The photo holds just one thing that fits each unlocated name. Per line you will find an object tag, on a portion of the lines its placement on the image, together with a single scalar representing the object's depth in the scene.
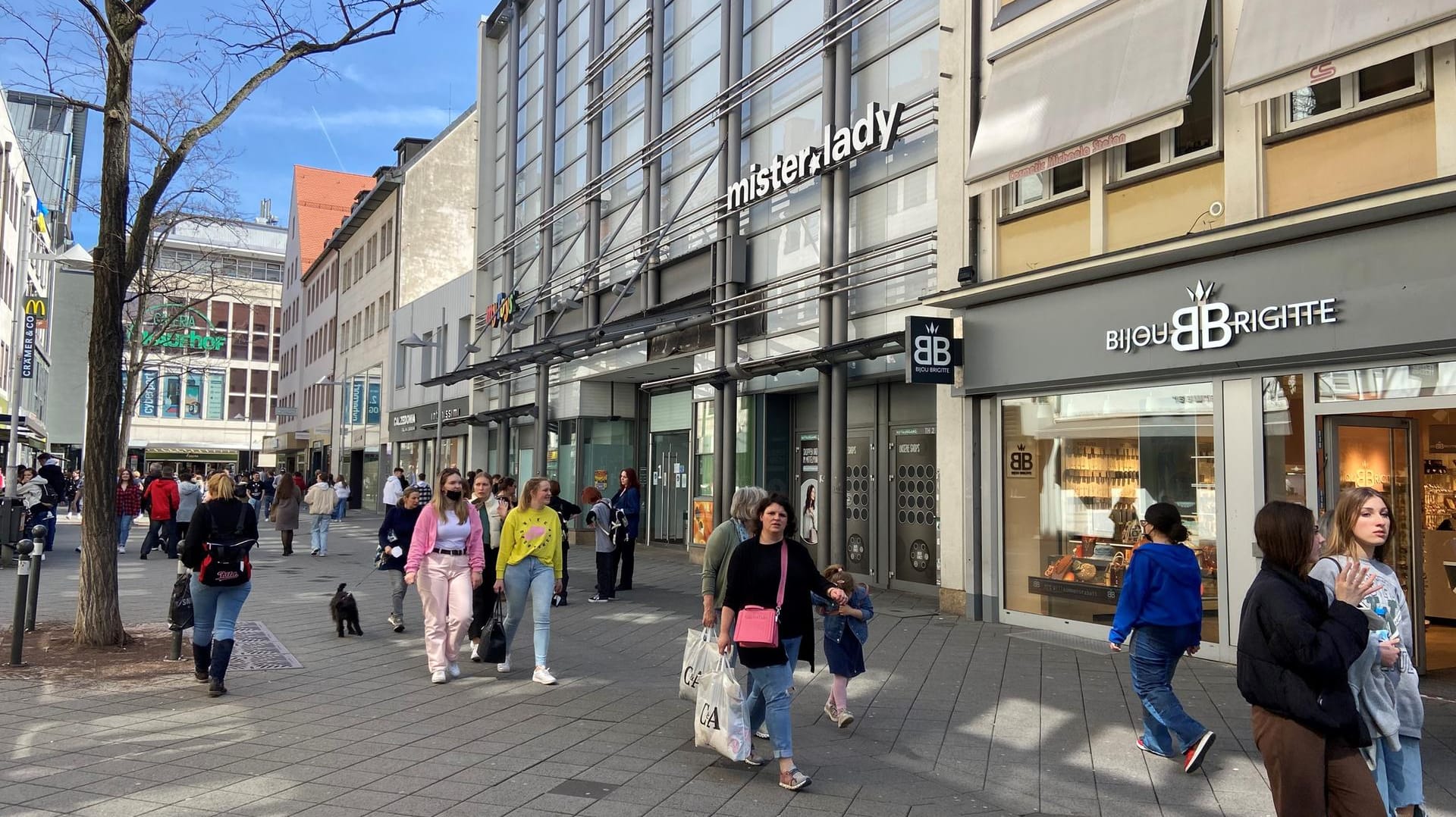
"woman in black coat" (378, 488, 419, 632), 10.98
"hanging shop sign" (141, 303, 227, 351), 29.64
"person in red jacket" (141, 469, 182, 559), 20.06
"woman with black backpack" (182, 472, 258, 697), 7.77
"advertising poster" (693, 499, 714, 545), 19.48
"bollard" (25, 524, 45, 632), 9.92
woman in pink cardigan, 8.59
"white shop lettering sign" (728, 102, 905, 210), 13.48
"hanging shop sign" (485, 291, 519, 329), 27.17
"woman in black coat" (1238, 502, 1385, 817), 3.66
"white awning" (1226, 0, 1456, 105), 7.50
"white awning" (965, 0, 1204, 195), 9.45
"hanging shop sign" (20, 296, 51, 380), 27.17
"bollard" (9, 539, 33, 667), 8.50
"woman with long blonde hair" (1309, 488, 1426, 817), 4.06
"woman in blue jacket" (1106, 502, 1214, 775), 6.16
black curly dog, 10.65
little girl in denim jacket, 6.85
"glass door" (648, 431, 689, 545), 21.36
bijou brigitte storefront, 8.19
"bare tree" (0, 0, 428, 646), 9.58
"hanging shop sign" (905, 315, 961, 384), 11.56
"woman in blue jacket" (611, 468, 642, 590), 14.31
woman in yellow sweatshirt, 8.64
